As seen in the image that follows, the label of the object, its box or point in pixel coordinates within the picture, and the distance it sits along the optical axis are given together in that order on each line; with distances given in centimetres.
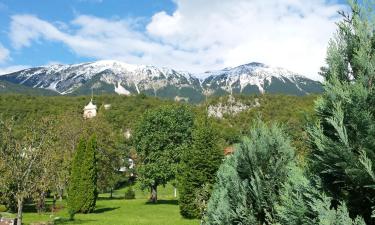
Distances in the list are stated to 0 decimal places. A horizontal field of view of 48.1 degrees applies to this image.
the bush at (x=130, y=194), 6272
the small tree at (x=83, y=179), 4219
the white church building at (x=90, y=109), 12746
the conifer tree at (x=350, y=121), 590
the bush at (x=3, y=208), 4578
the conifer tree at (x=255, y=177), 1015
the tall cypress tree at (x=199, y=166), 3438
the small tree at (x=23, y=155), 2939
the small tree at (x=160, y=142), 4928
